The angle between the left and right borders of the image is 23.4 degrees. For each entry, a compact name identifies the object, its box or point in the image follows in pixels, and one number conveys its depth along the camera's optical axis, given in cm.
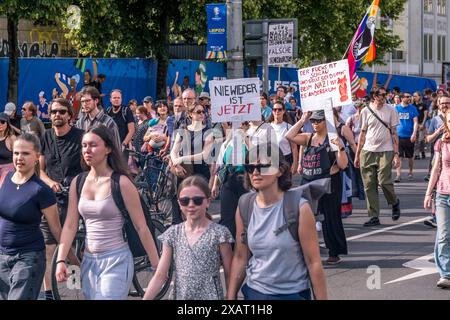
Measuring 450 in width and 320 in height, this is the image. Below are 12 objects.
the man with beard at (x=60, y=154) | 968
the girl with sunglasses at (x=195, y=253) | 604
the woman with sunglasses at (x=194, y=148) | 1197
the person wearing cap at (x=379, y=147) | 1503
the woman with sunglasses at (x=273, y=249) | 595
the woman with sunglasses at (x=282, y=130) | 1388
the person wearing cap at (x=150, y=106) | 2118
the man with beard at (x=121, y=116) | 1564
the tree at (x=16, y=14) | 2402
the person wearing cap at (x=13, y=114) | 1723
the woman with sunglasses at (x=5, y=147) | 1041
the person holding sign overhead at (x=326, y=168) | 1141
